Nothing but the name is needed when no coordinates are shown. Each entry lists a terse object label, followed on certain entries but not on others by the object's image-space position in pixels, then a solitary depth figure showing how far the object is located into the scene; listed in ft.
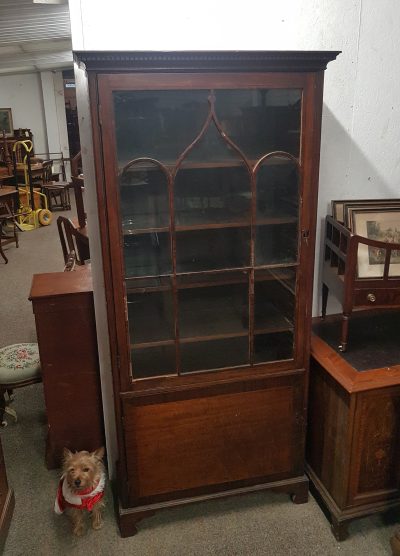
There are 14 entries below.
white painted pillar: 32.48
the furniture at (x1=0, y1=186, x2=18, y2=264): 19.34
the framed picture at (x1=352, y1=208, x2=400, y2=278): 6.04
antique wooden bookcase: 4.78
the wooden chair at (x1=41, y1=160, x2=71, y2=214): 25.99
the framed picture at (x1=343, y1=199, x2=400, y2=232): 6.10
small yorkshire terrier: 5.92
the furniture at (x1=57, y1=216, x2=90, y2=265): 8.80
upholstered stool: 7.73
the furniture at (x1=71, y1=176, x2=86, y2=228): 8.80
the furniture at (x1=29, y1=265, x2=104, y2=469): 6.54
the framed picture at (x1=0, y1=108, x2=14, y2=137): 33.19
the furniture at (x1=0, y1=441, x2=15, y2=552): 5.91
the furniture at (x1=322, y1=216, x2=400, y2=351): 5.43
